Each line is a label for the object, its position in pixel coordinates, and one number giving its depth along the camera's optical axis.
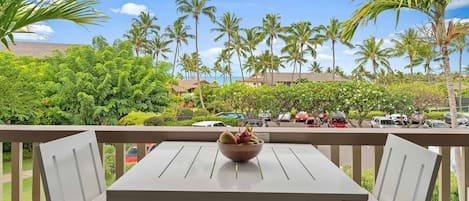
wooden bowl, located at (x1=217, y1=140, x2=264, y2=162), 1.18
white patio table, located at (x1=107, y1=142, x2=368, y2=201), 0.86
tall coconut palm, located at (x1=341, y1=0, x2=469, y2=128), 4.31
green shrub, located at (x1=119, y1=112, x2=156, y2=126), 7.85
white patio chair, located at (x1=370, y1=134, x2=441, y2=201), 0.98
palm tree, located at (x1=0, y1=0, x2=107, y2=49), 1.59
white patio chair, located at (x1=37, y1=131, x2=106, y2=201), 1.05
